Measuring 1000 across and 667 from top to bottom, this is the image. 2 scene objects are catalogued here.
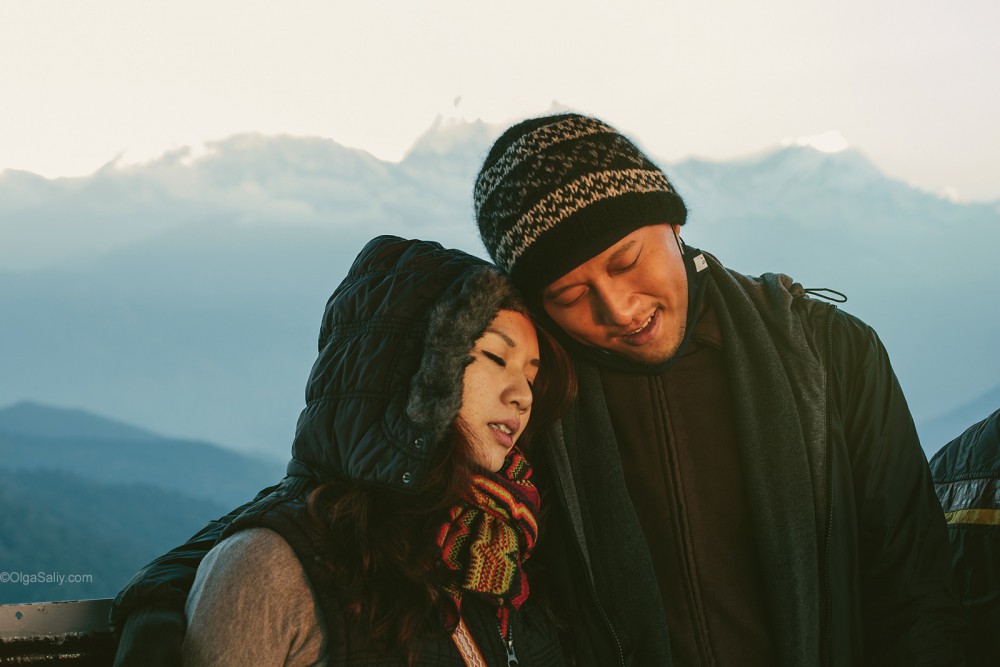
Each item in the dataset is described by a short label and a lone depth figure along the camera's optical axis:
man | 1.50
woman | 1.30
